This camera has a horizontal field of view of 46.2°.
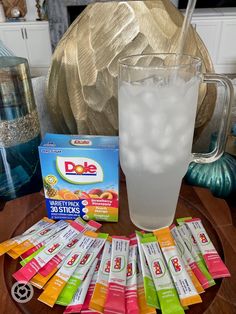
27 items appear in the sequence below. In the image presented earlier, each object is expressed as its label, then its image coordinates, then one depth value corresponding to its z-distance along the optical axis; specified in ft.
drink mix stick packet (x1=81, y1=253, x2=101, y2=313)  1.14
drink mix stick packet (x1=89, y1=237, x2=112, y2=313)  1.13
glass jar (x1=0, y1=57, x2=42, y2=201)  1.78
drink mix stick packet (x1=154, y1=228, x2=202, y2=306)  1.14
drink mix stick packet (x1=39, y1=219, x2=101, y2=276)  1.29
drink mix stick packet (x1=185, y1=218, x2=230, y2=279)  1.28
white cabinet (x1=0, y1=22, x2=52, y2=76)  9.45
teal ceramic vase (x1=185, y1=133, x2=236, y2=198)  2.05
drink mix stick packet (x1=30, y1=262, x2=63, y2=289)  1.24
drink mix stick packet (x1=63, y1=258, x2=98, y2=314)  1.13
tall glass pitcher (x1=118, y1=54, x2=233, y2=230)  1.27
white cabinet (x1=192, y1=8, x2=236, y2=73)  8.64
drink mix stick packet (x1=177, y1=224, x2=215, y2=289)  1.26
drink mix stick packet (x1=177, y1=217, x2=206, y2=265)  1.38
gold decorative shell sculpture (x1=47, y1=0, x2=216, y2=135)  1.70
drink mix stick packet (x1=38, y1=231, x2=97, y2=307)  1.18
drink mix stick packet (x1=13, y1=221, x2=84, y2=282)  1.28
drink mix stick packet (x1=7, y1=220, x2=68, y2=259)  1.40
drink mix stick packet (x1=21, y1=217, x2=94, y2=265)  1.40
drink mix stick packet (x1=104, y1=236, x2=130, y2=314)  1.12
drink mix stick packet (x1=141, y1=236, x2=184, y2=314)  1.11
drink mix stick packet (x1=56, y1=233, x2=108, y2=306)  1.18
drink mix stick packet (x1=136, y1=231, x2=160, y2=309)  1.13
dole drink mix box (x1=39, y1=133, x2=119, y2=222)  1.46
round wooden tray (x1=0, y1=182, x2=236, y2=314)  1.16
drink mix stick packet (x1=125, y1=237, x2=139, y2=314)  1.13
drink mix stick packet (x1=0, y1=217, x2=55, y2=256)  1.41
